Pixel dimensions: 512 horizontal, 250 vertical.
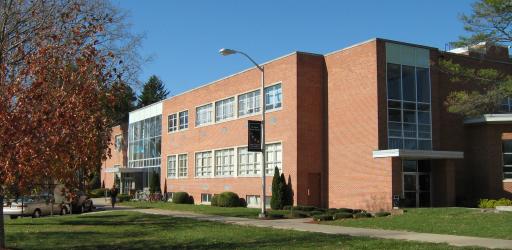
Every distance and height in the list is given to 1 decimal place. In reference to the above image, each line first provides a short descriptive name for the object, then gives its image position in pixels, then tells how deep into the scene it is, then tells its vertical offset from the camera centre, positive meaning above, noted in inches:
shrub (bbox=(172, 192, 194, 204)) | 1709.8 -80.0
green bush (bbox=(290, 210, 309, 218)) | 1027.6 -75.9
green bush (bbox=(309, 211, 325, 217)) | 1037.5 -75.1
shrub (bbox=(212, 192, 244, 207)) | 1429.6 -71.4
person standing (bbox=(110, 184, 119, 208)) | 1541.6 -62.2
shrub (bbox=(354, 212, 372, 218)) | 952.3 -72.1
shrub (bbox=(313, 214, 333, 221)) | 924.6 -74.3
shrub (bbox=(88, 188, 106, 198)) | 2466.8 -92.6
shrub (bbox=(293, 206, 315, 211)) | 1115.1 -71.1
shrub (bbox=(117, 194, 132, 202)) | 1974.7 -91.5
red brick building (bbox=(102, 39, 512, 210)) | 1170.6 +83.1
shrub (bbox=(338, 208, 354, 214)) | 1055.2 -71.0
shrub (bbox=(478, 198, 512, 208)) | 1057.3 -58.5
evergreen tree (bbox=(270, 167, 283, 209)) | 1263.5 -48.1
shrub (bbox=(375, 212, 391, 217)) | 976.4 -72.2
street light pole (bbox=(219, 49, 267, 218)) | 1012.5 +72.4
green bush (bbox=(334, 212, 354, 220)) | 943.0 -72.7
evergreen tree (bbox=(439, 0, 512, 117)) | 819.3 +157.0
